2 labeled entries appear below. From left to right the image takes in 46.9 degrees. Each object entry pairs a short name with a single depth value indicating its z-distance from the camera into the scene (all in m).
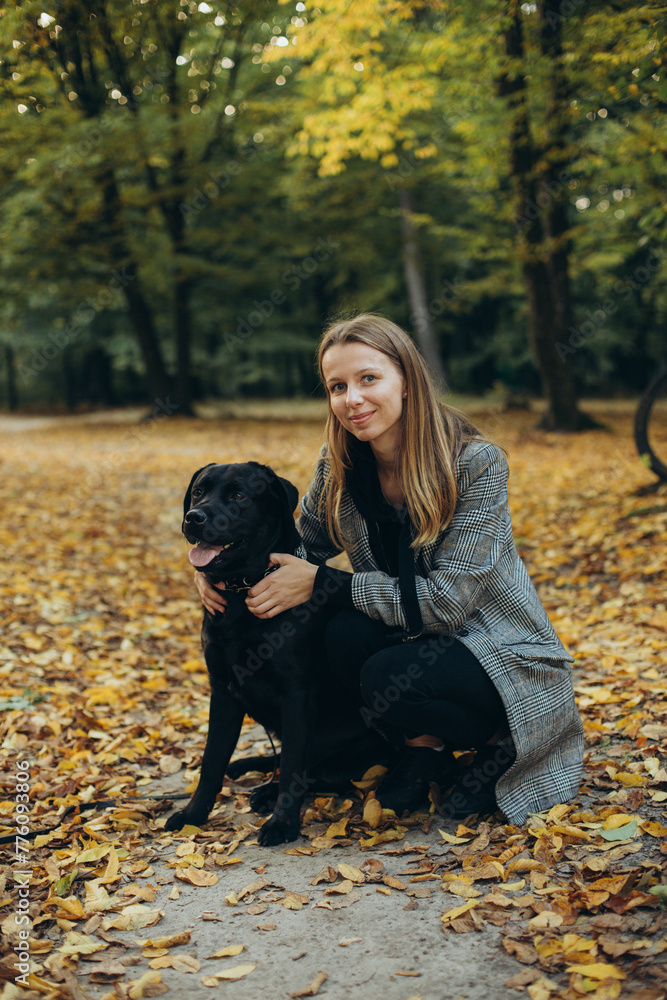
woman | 2.67
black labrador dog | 2.73
